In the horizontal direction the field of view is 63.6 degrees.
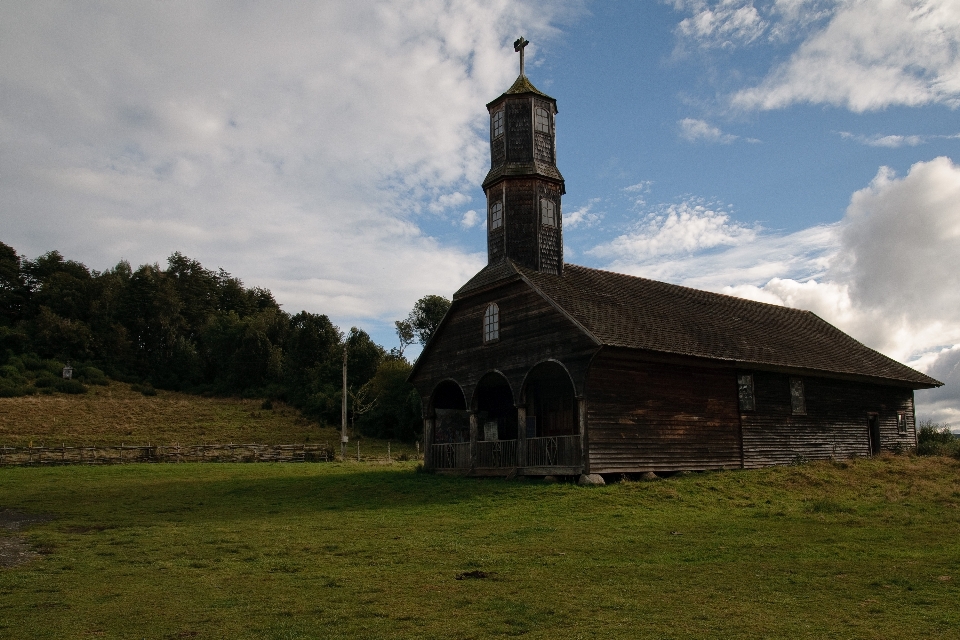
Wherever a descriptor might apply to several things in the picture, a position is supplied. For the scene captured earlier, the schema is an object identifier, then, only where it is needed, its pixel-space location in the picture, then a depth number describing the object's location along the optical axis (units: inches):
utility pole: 1802.3
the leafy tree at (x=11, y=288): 3506.4
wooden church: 961.5
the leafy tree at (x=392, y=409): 2428.6
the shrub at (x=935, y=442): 1353.6
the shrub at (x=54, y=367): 3011.8
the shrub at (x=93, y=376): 3053.6
